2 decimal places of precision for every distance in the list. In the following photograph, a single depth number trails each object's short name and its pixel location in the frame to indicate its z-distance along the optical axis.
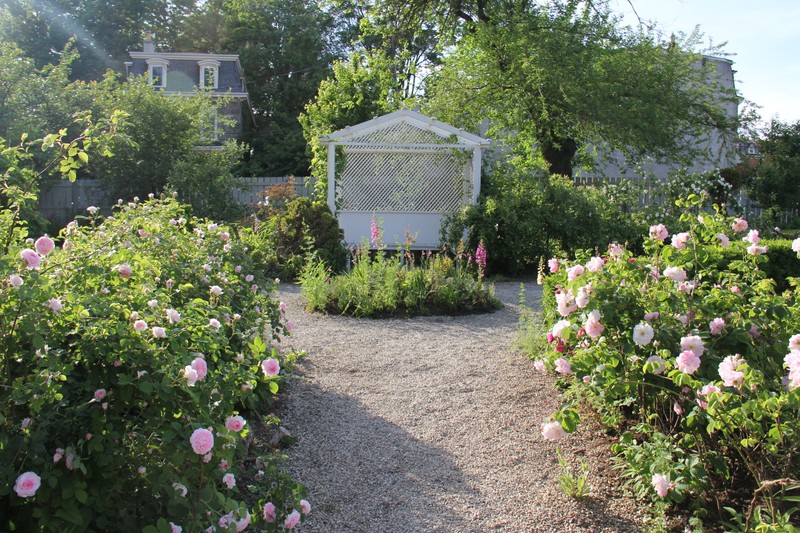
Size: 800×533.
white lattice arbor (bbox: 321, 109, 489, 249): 11.72
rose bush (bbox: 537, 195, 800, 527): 2.47
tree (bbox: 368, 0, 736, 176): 14.56
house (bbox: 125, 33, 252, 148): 26.62
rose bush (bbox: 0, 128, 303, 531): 1.81
